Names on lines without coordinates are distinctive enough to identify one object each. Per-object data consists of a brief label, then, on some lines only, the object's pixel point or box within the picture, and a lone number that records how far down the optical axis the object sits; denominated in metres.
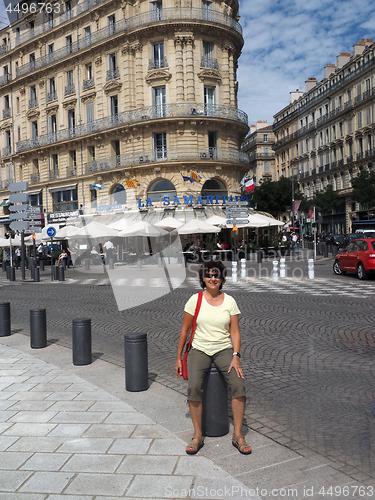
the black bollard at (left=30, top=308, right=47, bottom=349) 7.68
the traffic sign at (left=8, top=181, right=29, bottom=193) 19.24
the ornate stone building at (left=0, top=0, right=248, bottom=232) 32.03
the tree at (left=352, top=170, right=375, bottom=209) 43.88
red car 16.36
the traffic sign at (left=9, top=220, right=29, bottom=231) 19.61
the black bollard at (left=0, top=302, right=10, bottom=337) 8.88
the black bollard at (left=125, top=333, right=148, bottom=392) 5.33
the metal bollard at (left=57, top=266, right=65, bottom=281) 20.70
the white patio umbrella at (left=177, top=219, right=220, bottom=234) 26.58
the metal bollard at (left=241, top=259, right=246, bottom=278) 18.95
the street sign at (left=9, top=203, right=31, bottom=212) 20.42
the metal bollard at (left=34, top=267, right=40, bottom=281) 21.20
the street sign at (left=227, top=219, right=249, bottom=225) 20.73
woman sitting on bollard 3.84
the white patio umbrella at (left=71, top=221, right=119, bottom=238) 26.08
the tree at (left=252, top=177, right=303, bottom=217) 57.88
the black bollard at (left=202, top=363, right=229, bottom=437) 3.99
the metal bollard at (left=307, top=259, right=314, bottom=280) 17.07
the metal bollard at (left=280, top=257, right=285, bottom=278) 17.77
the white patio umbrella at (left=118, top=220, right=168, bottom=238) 26.14
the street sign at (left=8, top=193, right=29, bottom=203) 19.95
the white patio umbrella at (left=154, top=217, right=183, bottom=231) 27.16
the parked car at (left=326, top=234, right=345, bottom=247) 43.70
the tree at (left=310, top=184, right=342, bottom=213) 54.38
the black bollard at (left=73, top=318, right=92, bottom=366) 6.60
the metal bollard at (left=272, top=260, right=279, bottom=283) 16.63
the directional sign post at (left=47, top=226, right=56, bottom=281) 24.34
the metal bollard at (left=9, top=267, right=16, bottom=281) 22.00
